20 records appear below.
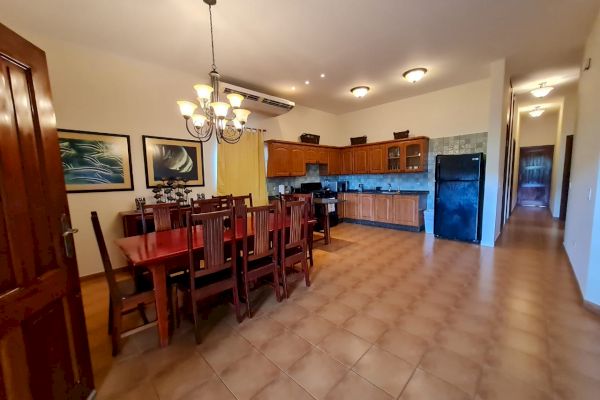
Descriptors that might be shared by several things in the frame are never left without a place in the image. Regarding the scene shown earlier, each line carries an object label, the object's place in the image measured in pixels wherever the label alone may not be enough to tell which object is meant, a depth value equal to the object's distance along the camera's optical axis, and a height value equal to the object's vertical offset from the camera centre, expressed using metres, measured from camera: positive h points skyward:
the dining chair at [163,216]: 2.69 -0.38
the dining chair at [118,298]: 1.70 -0.86
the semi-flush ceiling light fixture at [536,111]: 6.71 +1.69
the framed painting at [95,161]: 2.99 +0.30
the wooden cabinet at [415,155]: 5.20 +0.44
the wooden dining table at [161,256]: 1.79 -0.55
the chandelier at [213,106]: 2.41 +0.77
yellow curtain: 4.40 +0.24
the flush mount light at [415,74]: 3.89 +1.64
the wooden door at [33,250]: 0.97 -0.30
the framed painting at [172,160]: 3.62 +0.33
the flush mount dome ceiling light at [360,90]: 4.64 +1.66
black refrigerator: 4.21 -0.40
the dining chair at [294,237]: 2.54 -0.65
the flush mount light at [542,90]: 4.97 +1.68
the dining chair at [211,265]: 1.88 -0.72
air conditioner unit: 3.86 +1.39
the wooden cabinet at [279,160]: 5.09 +0.39
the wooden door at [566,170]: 5.77 +0.01
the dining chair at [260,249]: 2.22 -0.69
